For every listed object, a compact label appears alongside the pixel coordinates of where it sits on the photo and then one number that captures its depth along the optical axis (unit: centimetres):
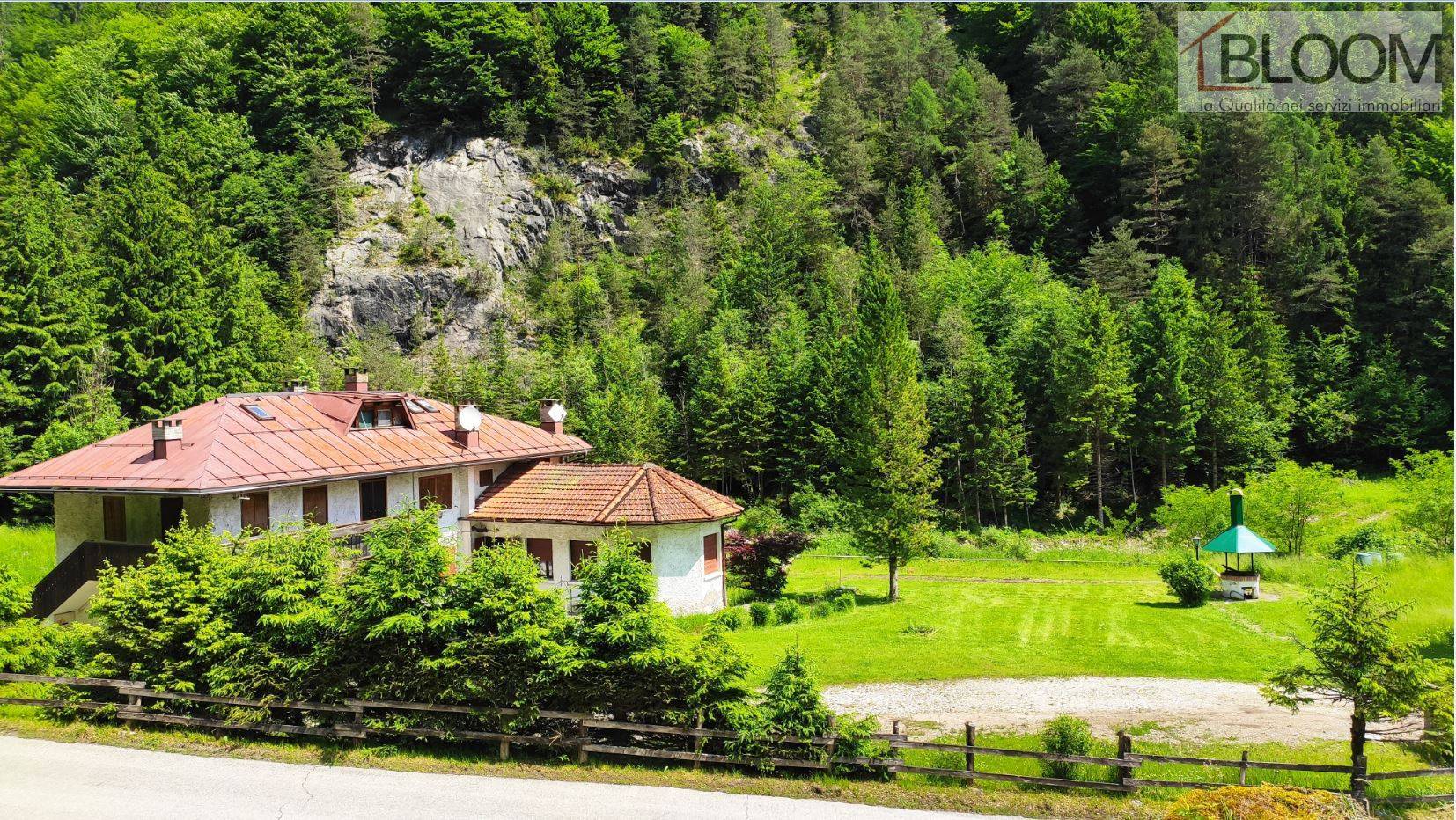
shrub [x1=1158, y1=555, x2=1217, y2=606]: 2927
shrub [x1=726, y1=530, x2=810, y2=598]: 3234
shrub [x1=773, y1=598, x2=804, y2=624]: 2877
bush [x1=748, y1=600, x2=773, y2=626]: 2822
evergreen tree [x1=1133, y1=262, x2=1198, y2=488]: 4938
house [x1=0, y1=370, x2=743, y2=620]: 2280
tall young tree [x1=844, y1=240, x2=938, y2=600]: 3219
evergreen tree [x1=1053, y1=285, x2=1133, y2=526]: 4916
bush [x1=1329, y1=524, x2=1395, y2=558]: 3431
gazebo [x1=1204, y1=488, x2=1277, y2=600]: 2981
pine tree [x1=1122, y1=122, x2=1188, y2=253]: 6431
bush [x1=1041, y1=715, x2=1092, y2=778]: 1323
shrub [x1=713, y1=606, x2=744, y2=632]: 2699
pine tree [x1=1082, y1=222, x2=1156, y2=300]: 5775
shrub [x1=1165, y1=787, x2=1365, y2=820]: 1014
